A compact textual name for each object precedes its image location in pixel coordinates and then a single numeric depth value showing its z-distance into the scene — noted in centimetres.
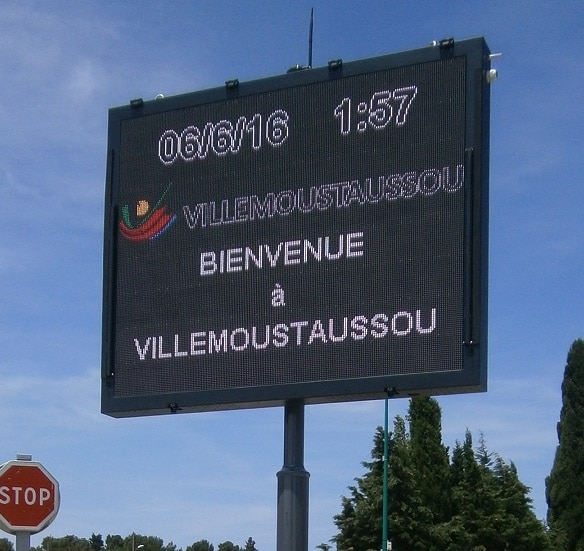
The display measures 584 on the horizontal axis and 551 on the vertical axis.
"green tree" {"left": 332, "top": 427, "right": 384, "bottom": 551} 3328
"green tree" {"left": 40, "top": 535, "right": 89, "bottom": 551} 9011
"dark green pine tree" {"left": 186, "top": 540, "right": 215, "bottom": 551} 10762
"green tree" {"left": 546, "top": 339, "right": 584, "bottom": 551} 4319
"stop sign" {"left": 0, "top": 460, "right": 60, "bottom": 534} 767
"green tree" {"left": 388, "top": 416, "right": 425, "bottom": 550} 3312
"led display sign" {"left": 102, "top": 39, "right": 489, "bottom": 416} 1106
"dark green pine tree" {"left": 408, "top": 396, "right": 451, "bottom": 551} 3725
